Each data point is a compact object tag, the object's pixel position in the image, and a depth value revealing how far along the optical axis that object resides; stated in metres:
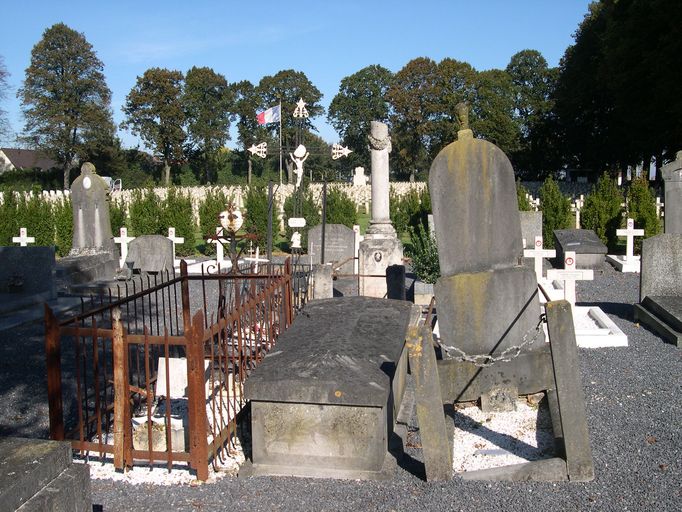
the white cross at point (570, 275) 9.02
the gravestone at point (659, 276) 9.34
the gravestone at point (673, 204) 13.05
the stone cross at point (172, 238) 17.19
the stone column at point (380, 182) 12.88
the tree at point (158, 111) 60.78
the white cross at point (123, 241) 16.38
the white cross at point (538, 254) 11.28
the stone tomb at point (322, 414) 4.48
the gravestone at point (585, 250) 15.91
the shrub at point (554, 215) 18.94
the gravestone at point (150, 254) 15.49
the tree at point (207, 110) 63.23
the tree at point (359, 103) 71.81
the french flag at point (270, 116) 22.75
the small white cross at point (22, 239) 16.94
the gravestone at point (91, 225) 14.51
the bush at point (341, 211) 21.88
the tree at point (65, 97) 51.44
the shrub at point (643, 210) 17.39
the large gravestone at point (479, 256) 5.92
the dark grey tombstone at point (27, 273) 11.81
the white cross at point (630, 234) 16.29
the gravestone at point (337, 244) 16.02
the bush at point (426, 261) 11.07
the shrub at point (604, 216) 18.59
